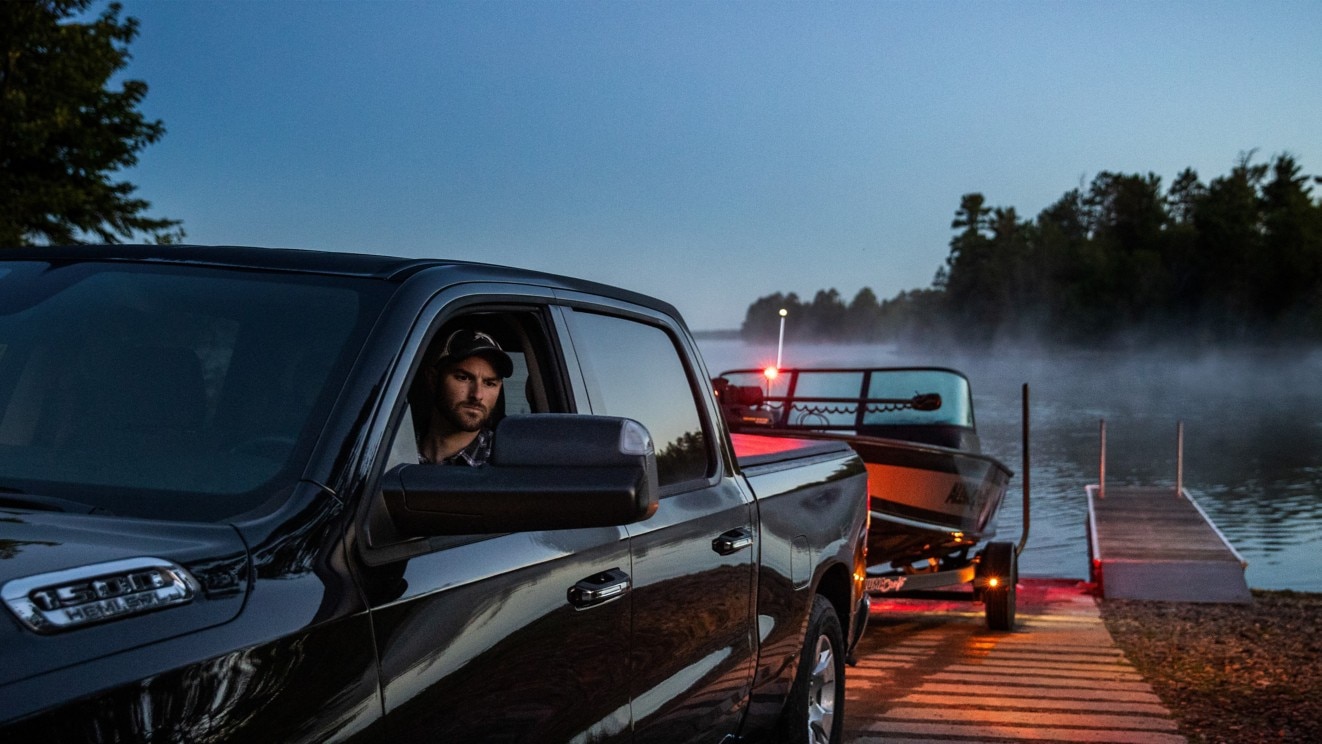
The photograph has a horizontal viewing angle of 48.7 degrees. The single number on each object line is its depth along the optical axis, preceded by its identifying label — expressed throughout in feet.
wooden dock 54.80
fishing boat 39.88
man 11.73
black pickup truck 6.92
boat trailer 41.55
